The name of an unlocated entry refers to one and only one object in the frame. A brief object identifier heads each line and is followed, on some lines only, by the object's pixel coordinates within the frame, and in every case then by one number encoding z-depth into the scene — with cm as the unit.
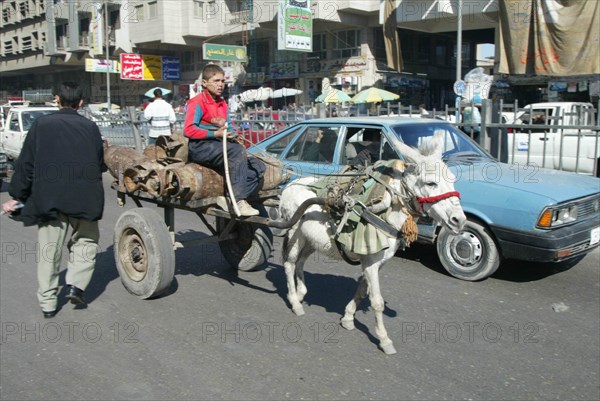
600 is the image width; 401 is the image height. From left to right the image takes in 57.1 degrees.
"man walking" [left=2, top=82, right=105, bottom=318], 483
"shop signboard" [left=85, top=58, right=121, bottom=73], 3341
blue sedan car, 565
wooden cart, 525
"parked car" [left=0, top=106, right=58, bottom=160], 1628
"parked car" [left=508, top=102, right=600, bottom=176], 884
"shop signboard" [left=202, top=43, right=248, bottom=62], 2816
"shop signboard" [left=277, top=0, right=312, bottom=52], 2473
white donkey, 384
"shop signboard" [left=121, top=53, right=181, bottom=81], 3656
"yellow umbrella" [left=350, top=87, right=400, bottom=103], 2347
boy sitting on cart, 507
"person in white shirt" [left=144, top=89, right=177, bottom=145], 1316
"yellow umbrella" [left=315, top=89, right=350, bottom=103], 2402
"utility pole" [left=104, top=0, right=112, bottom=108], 3347
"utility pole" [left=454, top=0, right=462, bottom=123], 1846
